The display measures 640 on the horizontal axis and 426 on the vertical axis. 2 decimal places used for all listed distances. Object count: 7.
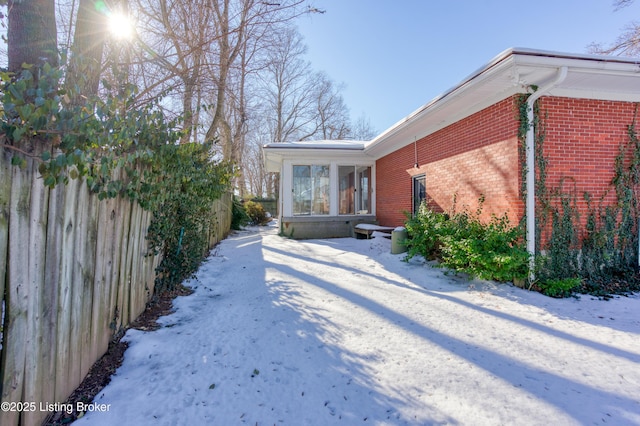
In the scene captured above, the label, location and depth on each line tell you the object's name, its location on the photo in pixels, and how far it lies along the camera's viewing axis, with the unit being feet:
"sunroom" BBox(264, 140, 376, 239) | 32.68
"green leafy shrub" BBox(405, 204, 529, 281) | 14.17
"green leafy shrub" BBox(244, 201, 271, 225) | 53.62
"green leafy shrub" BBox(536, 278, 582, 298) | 13.66
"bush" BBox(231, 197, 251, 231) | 42.22
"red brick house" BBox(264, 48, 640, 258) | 13.66
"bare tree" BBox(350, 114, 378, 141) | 99.45
